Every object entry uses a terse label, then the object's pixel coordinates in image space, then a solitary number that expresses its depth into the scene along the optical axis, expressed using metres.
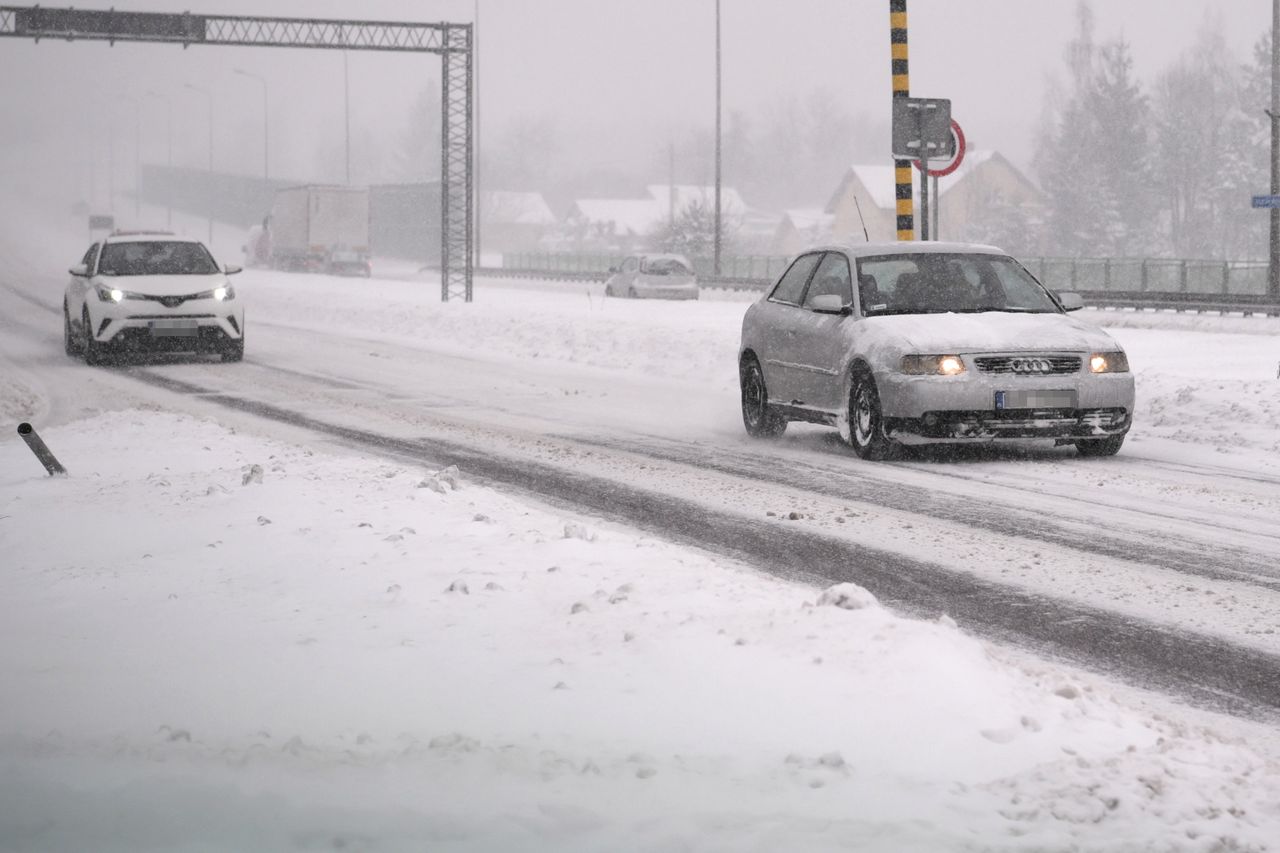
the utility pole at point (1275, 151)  32.69
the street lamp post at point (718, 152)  52.06
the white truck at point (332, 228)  73.06
